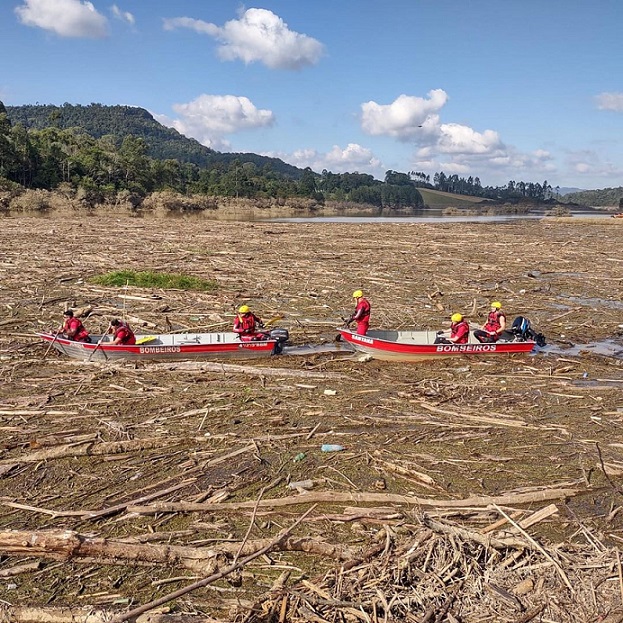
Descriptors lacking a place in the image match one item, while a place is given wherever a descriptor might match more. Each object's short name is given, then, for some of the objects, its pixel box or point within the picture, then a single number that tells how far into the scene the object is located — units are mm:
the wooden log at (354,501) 7395
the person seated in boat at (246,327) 14735
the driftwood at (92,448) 8773
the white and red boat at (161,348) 13602
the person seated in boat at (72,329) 13852
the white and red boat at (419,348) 14672
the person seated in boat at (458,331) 15122
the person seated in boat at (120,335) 13680
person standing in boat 15539
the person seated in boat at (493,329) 15664
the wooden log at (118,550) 6352
